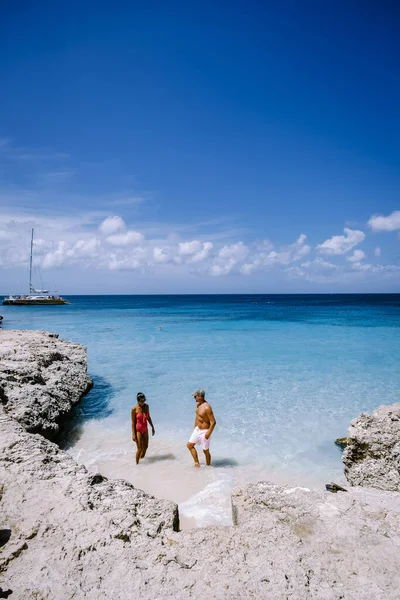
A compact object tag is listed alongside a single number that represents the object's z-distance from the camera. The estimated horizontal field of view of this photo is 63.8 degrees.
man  6.55
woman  6.73
